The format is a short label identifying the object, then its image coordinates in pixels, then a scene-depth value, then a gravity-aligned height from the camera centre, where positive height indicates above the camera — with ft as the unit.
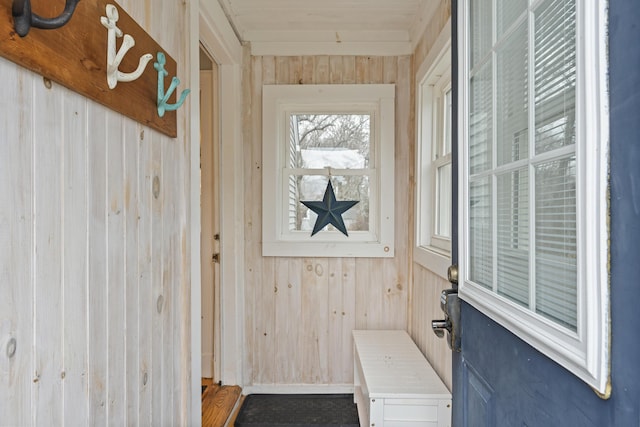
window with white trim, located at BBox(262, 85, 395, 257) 7.47 +1.02
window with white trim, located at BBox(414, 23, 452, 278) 6.11 +0.95
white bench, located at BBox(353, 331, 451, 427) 4.93 -2.55
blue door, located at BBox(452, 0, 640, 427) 1.30 -0.20
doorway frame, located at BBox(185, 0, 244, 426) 6.99 +0.06
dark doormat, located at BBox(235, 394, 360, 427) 6.51 -3.89
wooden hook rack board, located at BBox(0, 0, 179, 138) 1.86 +0.99
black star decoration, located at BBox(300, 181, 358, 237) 7.49 +0.04
